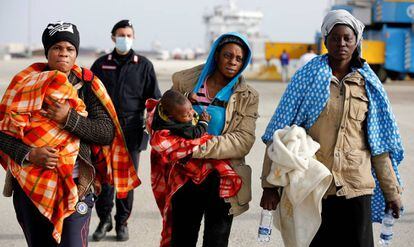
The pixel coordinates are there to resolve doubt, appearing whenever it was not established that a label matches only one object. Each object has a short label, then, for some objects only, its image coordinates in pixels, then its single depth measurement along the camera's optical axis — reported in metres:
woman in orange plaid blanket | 3.15
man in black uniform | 5.26
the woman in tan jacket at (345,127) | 3.29
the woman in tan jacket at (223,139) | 3.54
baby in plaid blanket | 3.38
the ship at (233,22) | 94.75
